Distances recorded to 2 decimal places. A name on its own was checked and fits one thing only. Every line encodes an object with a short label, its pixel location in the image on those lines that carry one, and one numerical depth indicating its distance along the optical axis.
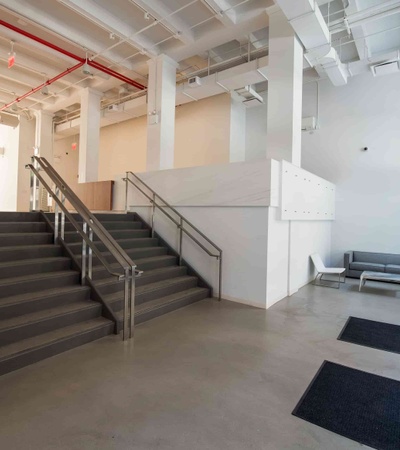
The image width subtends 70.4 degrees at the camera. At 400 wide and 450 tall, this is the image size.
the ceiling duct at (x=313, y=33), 4.37
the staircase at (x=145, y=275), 4.01
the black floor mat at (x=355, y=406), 1.95
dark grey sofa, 6.66
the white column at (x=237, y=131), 8.22
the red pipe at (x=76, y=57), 5.88
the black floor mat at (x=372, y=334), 3.37
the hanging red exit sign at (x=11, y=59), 5.53
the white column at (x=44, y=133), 10.58
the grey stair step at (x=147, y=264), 4.20
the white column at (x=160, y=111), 6.78
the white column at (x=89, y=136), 8.62
